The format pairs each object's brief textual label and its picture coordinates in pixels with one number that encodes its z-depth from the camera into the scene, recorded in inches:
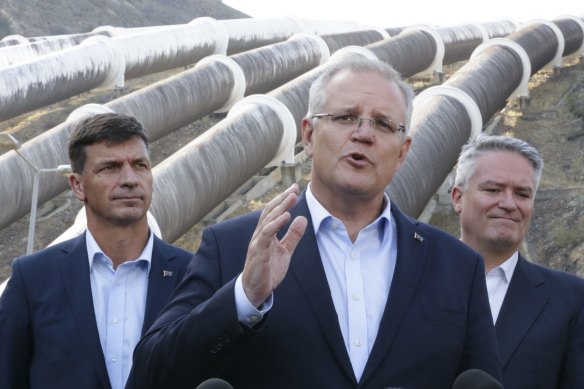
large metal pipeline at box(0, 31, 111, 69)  1154.0
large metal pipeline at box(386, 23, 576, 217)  616.7
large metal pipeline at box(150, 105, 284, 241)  601.3
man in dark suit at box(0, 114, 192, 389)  175.5
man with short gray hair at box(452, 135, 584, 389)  177.5
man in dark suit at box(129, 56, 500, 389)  131.0
